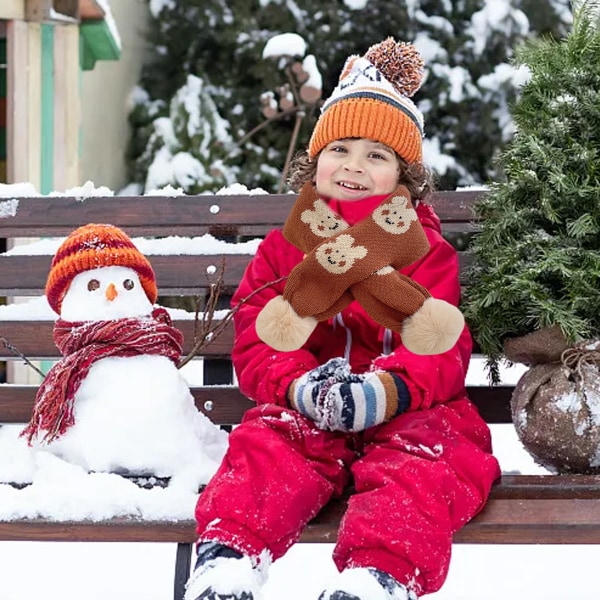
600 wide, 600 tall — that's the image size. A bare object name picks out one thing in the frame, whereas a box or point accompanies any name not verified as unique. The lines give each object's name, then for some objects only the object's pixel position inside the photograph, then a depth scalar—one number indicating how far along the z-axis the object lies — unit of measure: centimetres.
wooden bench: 534
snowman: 442
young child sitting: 336
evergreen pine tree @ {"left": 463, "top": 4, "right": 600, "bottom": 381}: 435
